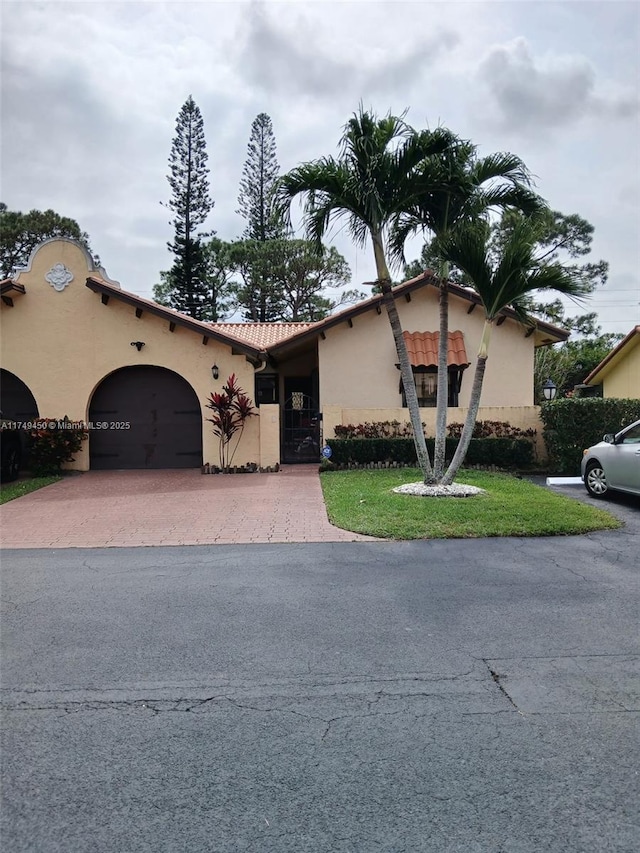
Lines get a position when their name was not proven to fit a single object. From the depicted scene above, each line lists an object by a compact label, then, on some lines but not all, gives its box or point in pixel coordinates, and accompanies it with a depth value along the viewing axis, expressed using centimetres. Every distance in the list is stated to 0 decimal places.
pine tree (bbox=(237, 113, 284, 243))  3256
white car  953
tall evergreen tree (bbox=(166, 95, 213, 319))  3053
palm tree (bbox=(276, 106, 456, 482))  962
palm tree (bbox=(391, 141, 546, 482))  979
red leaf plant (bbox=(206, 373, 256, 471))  1426
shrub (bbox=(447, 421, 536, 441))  1497
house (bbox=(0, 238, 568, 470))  1480
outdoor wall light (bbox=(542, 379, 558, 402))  1798
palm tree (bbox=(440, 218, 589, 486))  972
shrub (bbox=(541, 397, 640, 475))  1307
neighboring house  1900
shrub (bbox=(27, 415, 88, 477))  1409
